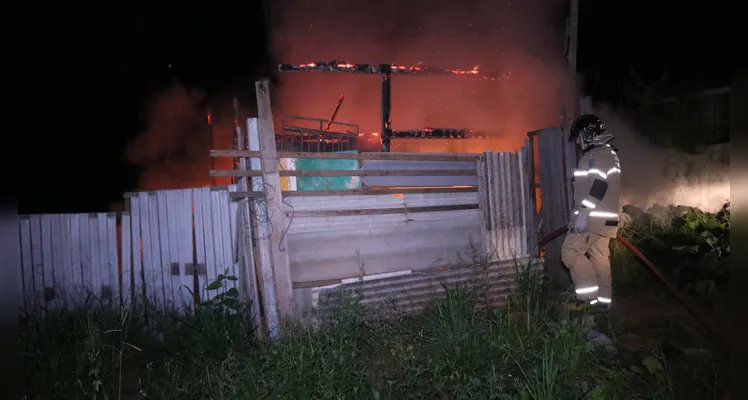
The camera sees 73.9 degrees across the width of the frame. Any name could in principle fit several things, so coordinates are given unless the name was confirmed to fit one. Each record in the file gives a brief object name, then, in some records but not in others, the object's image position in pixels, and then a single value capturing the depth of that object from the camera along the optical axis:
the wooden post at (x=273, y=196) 5.56
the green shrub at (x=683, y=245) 6.10
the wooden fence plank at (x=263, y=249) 5.54
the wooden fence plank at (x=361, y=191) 5.56
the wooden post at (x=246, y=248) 5.62
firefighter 5.53
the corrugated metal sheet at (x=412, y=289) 5.73
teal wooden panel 6.03
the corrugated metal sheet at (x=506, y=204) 6.90
